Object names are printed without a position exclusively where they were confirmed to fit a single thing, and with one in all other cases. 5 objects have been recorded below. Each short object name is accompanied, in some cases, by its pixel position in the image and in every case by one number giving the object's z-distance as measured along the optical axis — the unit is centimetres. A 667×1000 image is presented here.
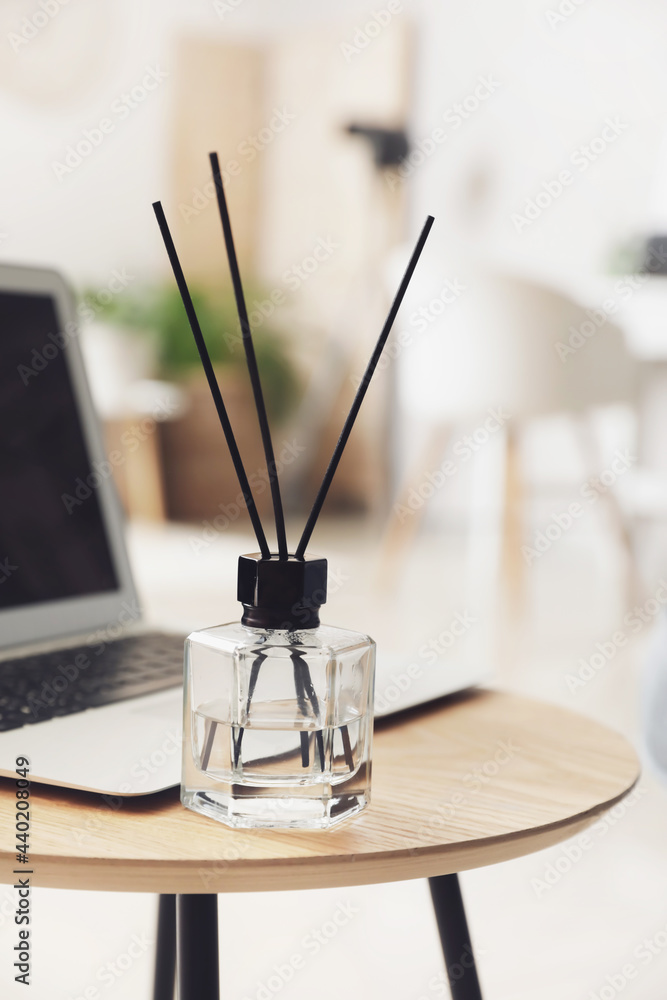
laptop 106
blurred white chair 370
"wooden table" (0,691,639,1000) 88
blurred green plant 601
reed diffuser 92
